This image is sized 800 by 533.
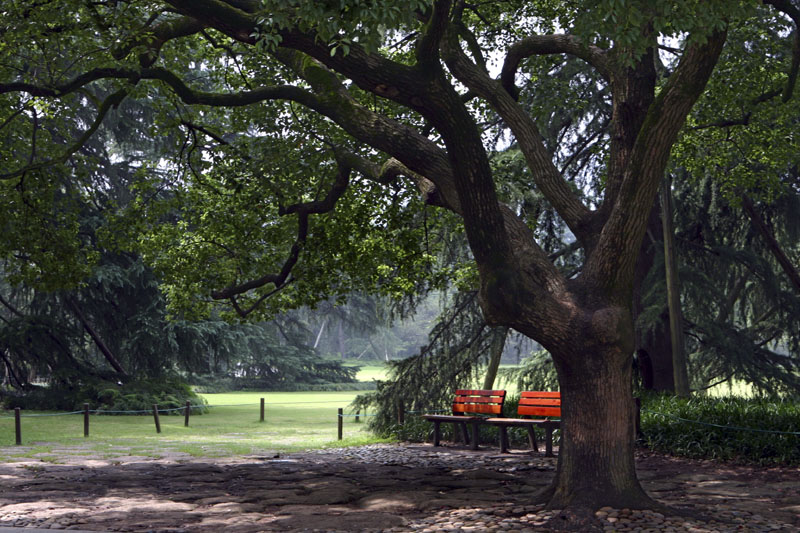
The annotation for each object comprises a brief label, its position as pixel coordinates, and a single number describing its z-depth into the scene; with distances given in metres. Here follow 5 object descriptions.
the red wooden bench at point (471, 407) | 13.37
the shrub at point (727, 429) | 11.05
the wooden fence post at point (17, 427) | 16.09
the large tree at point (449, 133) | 7.67
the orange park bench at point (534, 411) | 11.94
